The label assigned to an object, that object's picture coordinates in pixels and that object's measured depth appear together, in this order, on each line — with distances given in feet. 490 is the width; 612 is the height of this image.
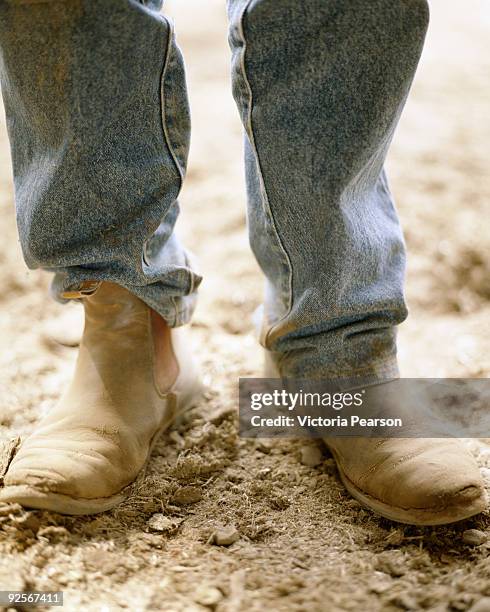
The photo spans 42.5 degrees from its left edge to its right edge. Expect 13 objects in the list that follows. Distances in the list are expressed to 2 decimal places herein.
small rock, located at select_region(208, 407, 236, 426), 3.35
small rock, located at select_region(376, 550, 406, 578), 2.41
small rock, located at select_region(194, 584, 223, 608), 2.25
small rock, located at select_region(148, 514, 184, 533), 2.66
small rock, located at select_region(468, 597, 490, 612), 2.16
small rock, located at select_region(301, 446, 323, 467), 3.07
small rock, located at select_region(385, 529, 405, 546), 2.56
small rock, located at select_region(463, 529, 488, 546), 2.53
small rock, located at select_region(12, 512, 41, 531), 2.49
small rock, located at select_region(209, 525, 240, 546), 2.58
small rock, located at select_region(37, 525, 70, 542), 2.49
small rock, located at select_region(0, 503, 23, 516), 2.52
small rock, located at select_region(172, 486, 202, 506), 2.81
